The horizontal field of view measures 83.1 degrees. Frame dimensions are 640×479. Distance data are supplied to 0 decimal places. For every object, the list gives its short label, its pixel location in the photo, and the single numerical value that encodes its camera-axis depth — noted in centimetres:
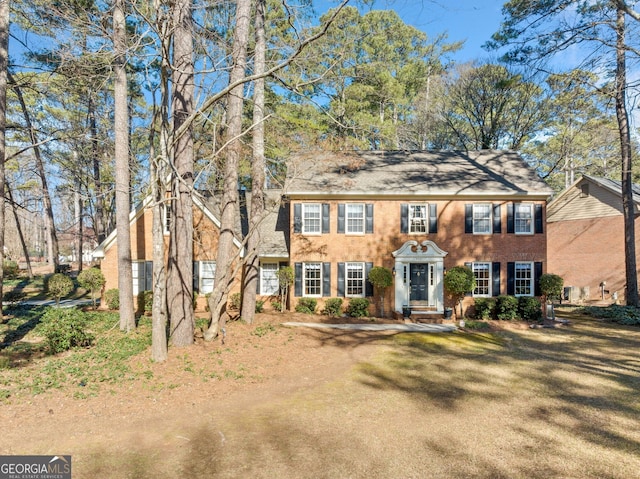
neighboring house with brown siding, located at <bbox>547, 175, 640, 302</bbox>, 2244
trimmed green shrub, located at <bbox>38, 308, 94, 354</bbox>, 966
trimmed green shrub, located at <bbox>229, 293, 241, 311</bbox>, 1664
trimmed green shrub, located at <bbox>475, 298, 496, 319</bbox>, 1659
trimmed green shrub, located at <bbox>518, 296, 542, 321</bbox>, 1619
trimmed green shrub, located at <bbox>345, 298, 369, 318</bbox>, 1670
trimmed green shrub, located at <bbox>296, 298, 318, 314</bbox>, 1695
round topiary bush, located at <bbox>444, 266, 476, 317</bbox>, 1579
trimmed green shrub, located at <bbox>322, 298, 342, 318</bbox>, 1680
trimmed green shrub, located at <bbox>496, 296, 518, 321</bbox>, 1630
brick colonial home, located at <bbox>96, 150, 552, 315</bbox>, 1716
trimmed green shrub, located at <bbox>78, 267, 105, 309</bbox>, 1616
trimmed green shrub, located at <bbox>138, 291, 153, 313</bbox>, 1598
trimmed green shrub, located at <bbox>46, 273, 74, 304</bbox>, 1639
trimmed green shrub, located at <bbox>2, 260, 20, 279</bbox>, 2518
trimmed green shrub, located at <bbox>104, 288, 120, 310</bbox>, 1664
